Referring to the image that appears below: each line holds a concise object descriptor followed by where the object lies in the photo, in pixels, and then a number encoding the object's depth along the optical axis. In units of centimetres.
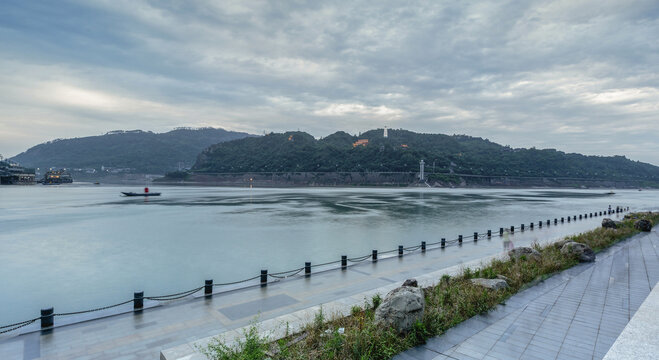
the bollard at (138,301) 990
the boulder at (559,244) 1567
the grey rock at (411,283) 947
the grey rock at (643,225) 2278
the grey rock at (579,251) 1385
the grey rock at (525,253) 1321
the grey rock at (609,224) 2219
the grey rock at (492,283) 993
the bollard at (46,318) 862
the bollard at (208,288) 1105
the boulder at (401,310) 716
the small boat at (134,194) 9442
